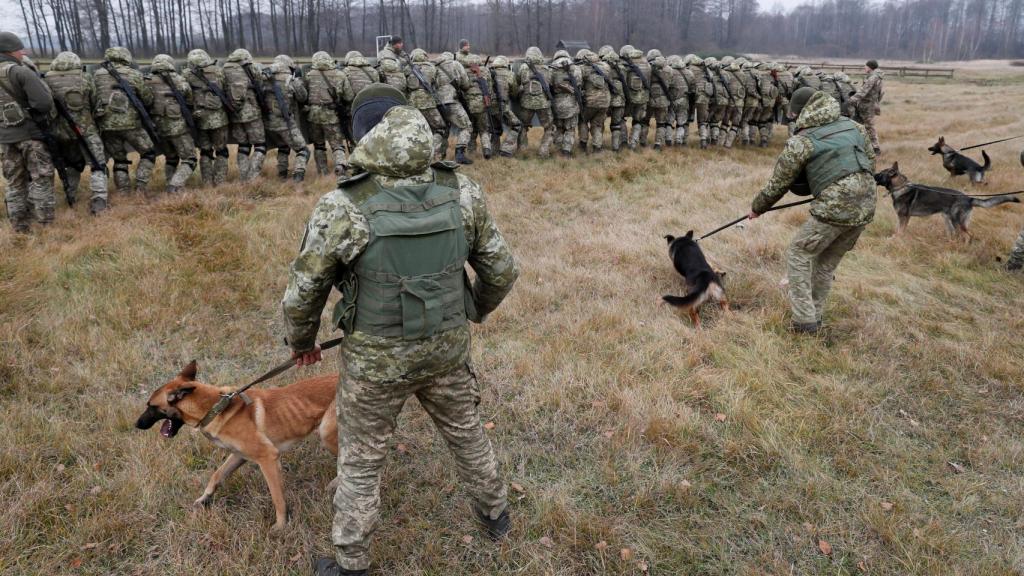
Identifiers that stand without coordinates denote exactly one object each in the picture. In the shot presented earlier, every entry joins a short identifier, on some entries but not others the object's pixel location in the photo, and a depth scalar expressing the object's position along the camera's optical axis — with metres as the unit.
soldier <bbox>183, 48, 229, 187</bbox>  8.34
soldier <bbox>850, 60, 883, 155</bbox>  12.88
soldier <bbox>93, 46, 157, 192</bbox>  7.52
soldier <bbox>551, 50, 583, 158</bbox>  11.32
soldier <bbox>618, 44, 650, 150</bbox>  12.18
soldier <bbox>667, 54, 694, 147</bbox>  12.77
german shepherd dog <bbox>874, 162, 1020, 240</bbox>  7.34
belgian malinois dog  2.93
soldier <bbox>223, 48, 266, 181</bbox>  8.56
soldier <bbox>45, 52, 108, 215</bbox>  6.96
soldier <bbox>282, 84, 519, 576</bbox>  2.28
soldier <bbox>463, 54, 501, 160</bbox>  10.59
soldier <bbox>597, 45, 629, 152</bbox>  11.98
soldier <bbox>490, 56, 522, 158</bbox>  11.13
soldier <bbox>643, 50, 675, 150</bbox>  12.50
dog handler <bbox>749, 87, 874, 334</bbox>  4.62
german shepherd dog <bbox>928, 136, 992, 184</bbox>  10.34
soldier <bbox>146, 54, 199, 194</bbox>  8.00
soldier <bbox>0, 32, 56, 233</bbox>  6.27
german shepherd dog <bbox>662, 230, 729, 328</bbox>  5.33
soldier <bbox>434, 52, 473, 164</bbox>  10.13
